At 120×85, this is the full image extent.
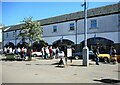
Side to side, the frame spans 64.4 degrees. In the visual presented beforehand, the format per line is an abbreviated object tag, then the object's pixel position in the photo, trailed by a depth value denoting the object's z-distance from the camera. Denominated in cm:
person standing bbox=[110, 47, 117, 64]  921
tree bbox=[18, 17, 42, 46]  1136
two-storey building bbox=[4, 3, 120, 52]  1282
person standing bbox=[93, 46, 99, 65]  844
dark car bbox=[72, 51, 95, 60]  1279
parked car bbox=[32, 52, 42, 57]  1615
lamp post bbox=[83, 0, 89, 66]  769
